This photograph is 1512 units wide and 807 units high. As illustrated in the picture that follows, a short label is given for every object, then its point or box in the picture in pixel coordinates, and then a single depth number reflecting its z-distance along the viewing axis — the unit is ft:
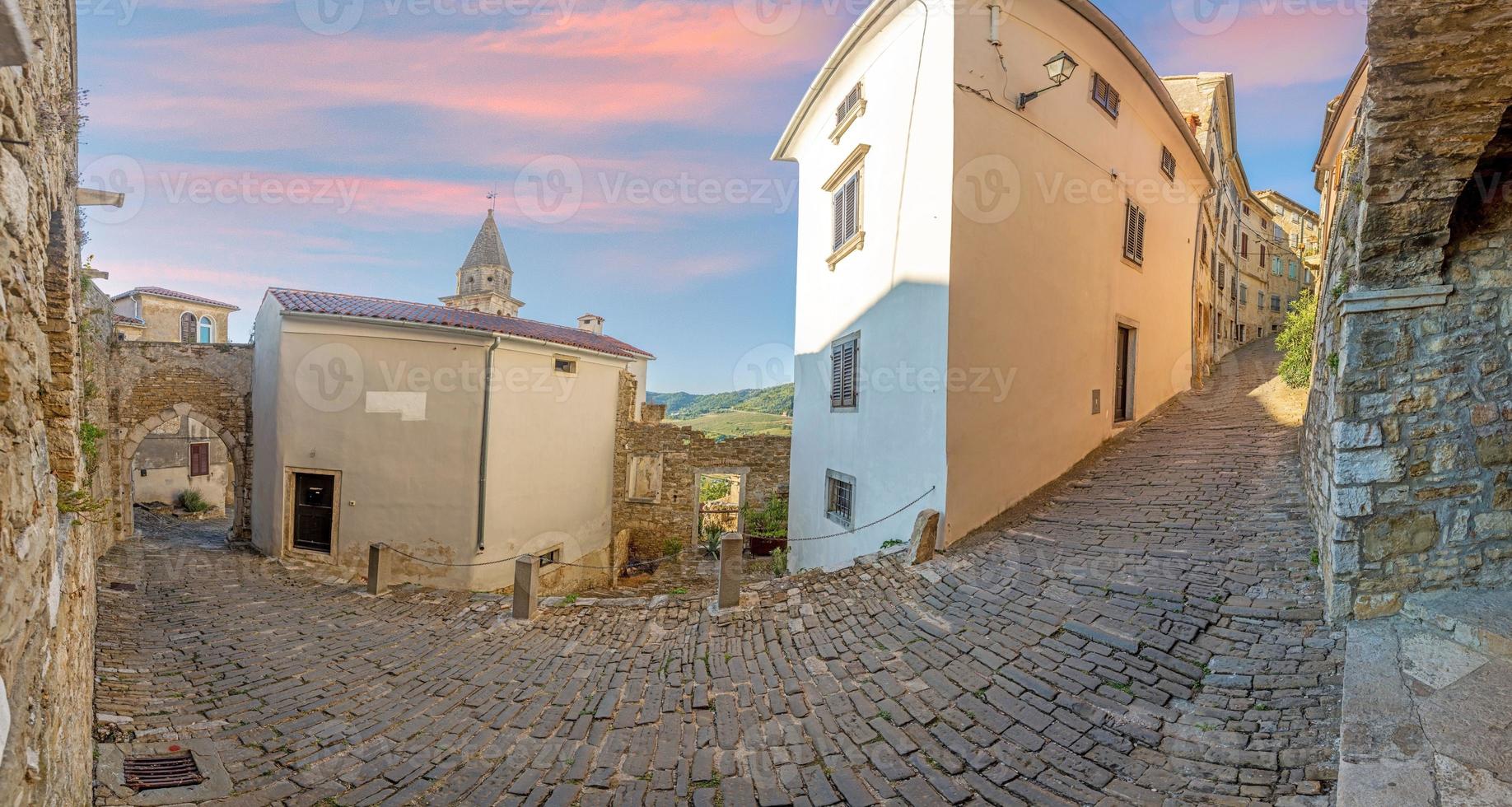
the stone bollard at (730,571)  23.57
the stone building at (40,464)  7.61
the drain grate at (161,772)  14.57
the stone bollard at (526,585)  25.80
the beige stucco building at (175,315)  81.00
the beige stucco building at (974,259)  24.36
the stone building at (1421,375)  12.92
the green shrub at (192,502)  65.98
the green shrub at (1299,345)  35.09
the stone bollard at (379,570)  31.01
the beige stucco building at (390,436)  37.93
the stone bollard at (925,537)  23.04
